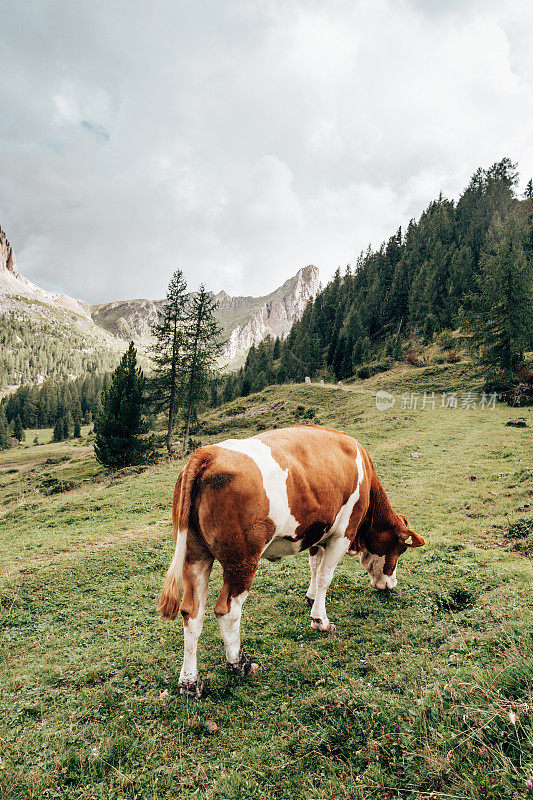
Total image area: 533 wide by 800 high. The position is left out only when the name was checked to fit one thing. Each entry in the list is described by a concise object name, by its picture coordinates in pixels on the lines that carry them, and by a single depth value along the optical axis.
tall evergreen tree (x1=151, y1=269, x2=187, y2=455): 31.80
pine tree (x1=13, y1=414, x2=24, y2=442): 100.81
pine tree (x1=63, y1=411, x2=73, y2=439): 98.11
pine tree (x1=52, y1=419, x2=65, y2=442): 96.00
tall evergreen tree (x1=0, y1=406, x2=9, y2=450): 89.36
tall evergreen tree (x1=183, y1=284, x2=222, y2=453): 32.84
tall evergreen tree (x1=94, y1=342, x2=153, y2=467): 27.72
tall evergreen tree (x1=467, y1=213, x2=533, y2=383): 28.39
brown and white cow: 4.08
